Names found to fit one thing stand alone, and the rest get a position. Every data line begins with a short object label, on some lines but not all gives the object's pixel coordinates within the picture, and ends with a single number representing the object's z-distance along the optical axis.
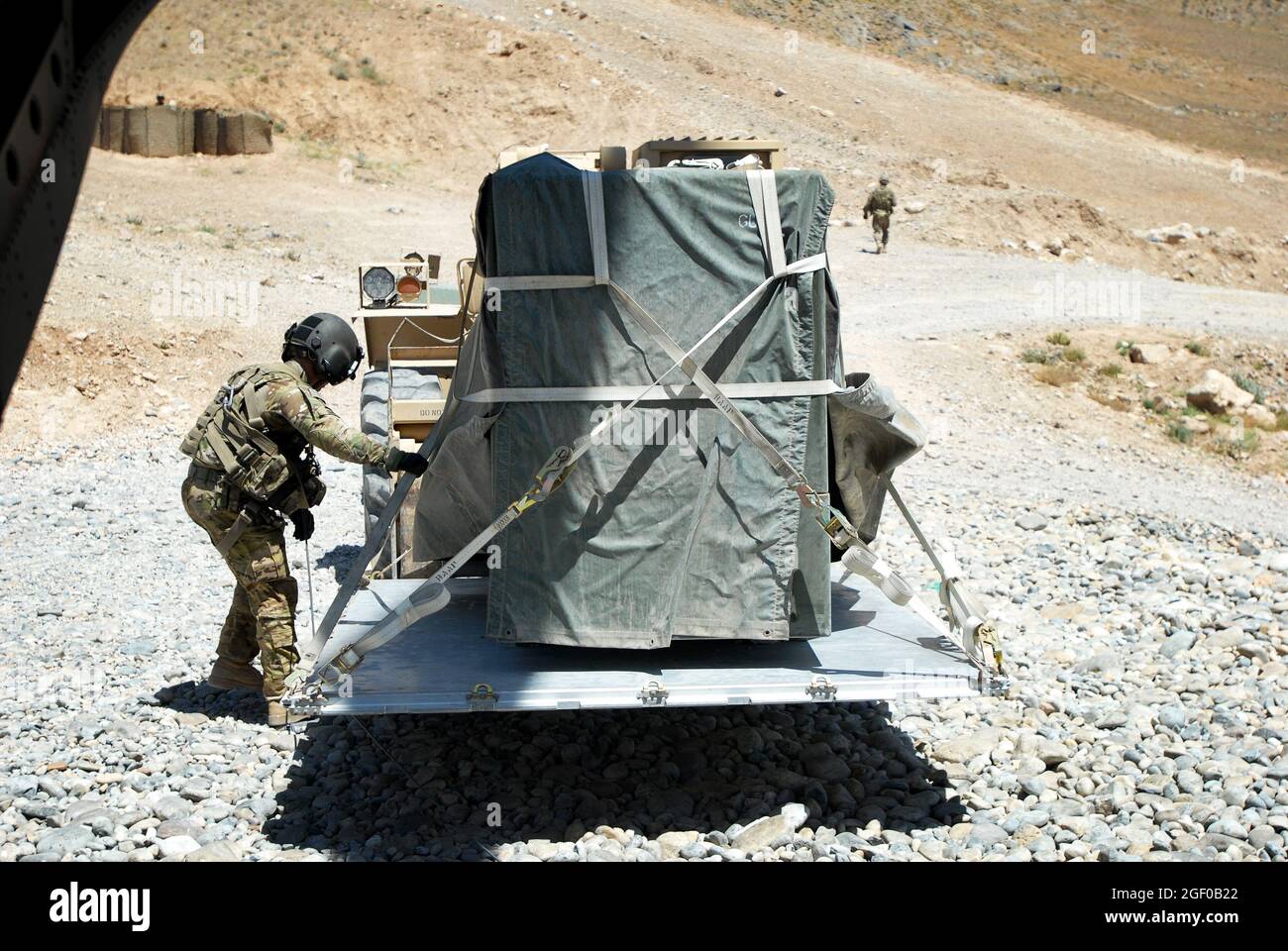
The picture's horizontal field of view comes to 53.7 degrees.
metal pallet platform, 4.56
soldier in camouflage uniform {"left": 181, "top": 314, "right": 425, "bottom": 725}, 5.41
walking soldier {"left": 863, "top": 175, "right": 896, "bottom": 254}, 23.41
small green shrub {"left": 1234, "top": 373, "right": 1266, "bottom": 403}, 16.02
